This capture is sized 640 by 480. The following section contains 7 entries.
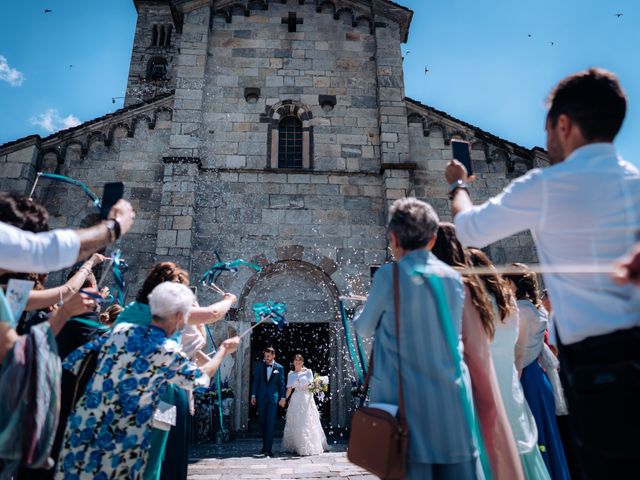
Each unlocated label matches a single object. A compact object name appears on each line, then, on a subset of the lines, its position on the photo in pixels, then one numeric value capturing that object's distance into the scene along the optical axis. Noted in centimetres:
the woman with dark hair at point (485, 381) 228
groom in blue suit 797
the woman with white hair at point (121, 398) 265
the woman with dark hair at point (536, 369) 347
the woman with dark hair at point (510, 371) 271
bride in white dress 785
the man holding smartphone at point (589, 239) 148
